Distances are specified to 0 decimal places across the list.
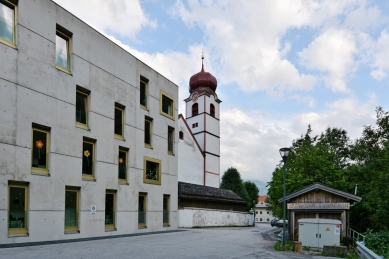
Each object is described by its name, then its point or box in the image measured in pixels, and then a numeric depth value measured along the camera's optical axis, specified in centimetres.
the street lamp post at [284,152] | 1698
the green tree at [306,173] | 3219
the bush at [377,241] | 1676
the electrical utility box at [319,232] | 1734
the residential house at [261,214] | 12940
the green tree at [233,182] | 6950
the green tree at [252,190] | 8406
